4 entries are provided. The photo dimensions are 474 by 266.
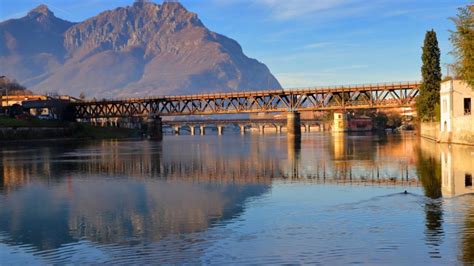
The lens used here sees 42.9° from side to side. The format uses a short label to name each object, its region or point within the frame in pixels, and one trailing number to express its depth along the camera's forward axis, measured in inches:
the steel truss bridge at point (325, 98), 6594.5
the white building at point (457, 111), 3421.8
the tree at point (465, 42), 2598.4
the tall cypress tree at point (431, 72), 4975.4
